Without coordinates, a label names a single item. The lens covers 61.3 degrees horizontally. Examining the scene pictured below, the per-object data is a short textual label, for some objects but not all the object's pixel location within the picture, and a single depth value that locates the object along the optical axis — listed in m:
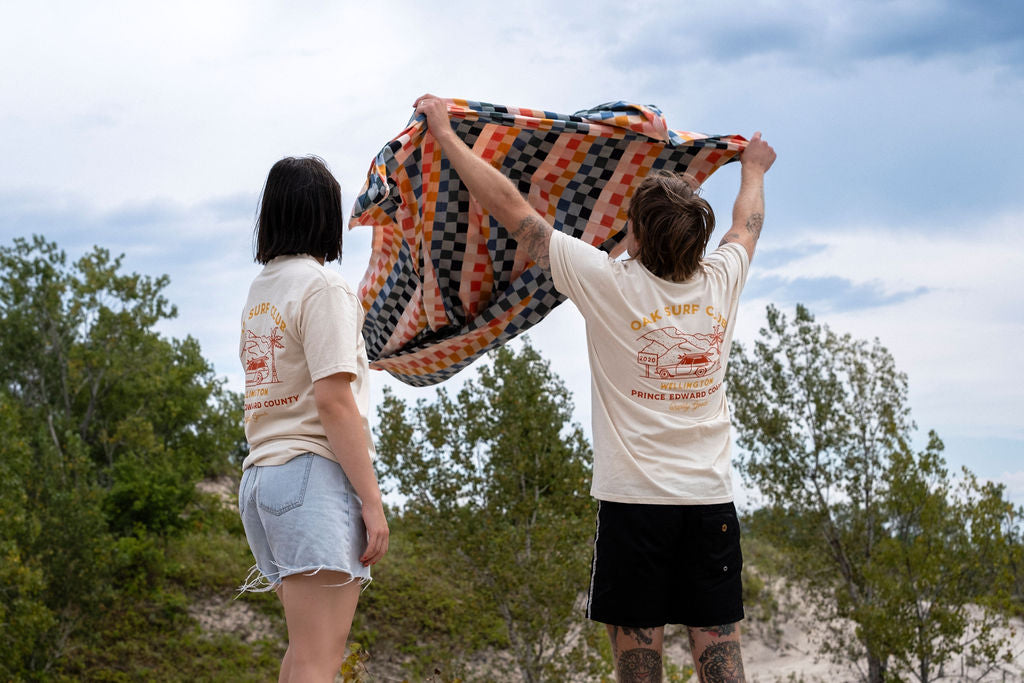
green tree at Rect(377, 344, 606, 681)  10.73
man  2.62
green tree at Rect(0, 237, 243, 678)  16.89
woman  2.25
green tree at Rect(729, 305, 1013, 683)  11.27
